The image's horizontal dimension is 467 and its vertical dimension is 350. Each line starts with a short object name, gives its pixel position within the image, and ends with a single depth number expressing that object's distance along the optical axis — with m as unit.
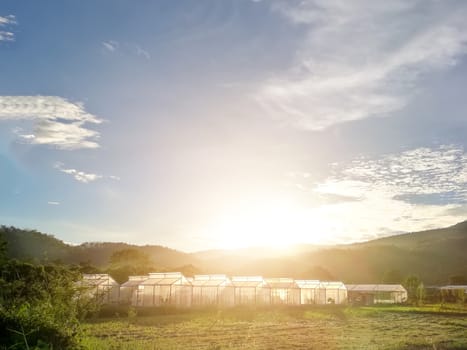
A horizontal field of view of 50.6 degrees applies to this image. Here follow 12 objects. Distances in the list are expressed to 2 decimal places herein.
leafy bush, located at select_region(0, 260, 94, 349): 11.98
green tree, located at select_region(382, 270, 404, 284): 93.50
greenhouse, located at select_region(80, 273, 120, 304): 50.95
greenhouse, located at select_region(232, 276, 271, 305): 52.81
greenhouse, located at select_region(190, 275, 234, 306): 51.47
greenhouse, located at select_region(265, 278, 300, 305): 55.62
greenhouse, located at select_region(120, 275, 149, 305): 51.41
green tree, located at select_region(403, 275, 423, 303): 75.21
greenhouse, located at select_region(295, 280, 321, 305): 59.16
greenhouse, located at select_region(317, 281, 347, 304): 61.53
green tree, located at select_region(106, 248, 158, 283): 98.19
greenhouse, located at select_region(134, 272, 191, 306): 50.38
